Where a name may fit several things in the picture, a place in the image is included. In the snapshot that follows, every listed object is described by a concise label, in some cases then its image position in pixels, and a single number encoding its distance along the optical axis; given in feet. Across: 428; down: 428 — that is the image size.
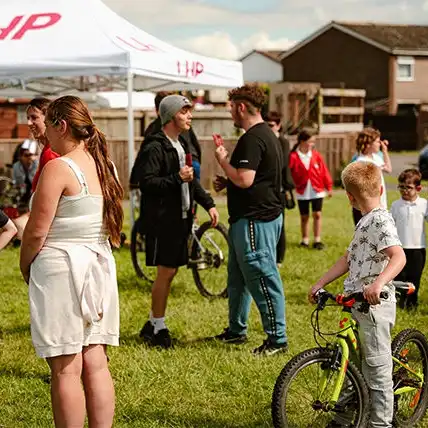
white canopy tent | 48.02
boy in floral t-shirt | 23.02
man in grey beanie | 34.53
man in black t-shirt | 32.75
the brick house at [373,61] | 260.79
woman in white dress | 21.03
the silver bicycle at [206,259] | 44.16
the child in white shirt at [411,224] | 39.41
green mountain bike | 22.79
